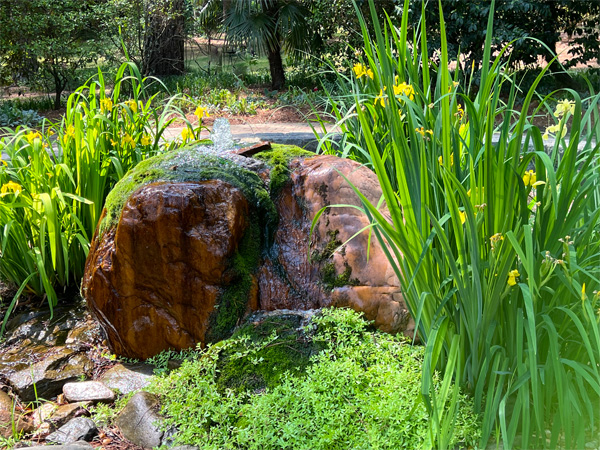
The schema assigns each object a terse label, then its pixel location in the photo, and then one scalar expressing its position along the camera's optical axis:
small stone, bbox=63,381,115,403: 2.83
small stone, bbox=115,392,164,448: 2.46
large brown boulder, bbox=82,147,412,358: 2.96
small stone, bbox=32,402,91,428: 2.70
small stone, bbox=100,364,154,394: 2.91
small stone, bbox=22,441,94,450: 2.16
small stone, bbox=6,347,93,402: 2.99
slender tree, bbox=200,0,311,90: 11.36
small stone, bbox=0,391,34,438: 2.64
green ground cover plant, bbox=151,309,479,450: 2.15
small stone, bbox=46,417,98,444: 2.55
